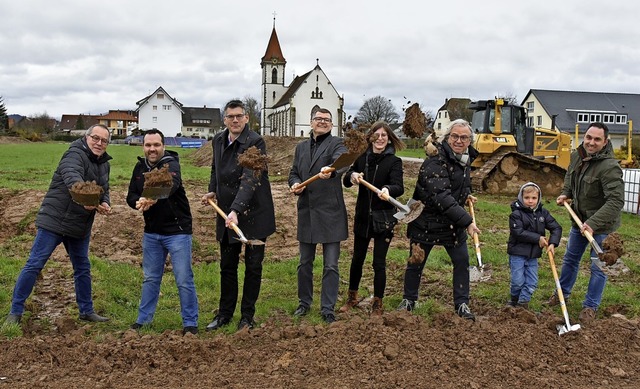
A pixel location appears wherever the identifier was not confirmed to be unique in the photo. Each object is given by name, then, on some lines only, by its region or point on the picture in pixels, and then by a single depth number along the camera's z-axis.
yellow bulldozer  17.38
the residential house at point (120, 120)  98.26
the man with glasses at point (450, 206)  5.70
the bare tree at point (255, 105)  75.37
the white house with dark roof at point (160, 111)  77.94
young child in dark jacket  6.29
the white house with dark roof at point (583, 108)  54.53
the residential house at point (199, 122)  93.06
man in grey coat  5.77
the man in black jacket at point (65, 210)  5.44
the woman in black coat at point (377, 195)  5.90
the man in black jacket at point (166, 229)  5.32
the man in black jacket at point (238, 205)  5.47
